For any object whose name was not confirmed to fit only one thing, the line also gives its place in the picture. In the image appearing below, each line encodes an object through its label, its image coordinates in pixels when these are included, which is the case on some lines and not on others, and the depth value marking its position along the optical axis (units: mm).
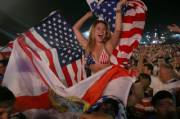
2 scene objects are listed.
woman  2697
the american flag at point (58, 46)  2705
